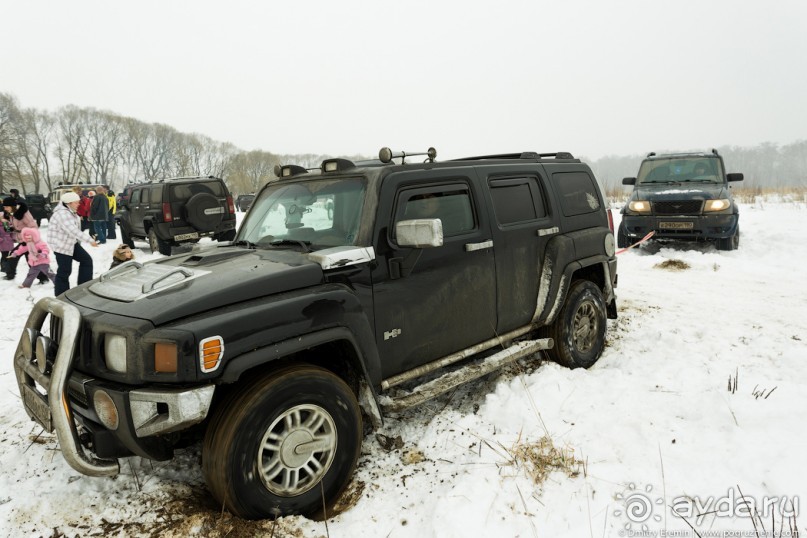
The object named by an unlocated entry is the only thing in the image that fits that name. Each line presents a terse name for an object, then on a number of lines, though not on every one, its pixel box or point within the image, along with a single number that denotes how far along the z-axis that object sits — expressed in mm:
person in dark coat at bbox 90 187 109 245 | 15727
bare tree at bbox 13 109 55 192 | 63094
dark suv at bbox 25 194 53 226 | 23469
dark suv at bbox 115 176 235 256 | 12625
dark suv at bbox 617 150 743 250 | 10078
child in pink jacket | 9102
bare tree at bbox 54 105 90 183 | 69750
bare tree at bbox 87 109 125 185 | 71938
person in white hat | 7344
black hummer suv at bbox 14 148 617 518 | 2486
